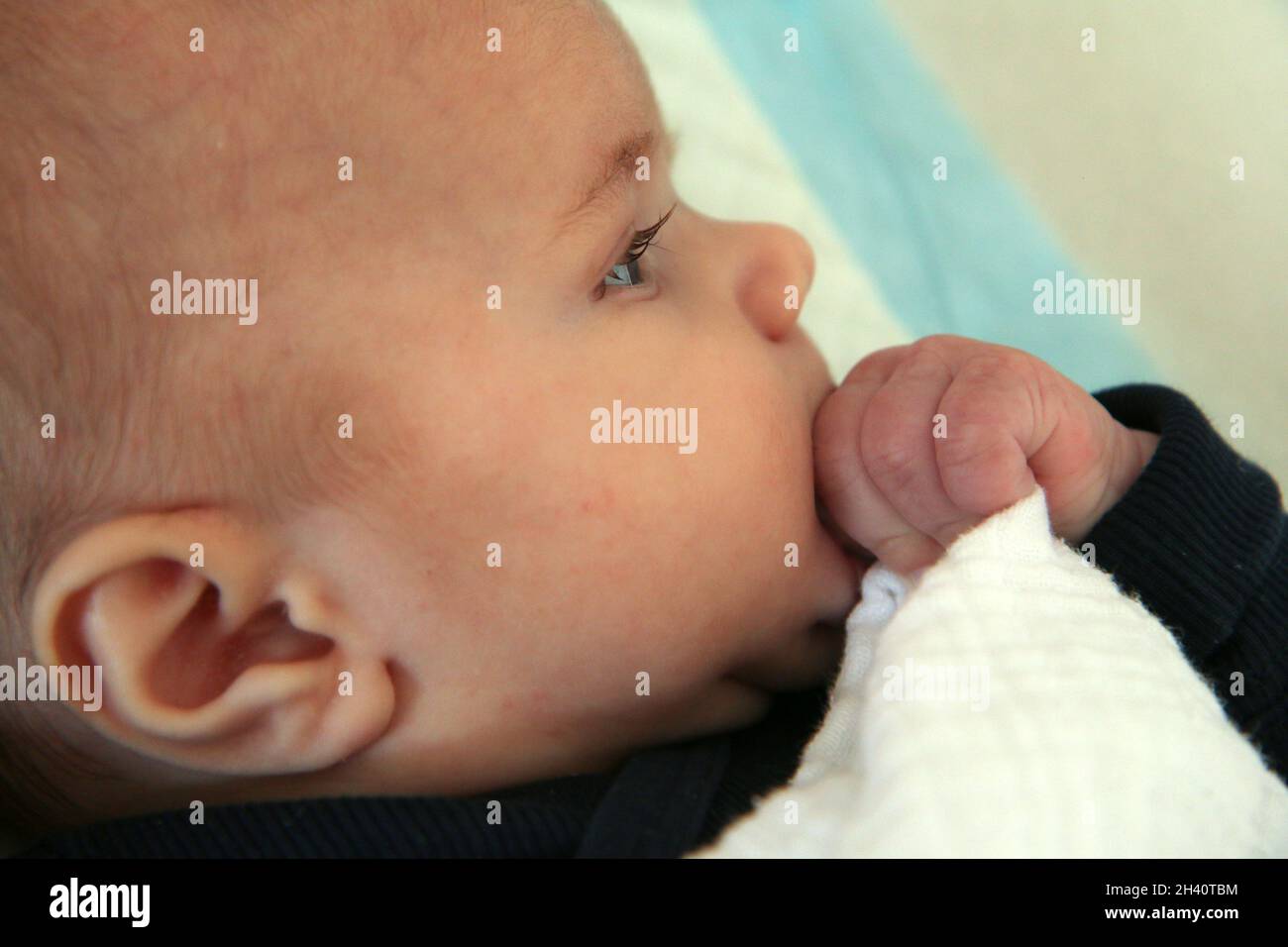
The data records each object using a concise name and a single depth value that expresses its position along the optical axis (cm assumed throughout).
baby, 30
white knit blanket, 29
